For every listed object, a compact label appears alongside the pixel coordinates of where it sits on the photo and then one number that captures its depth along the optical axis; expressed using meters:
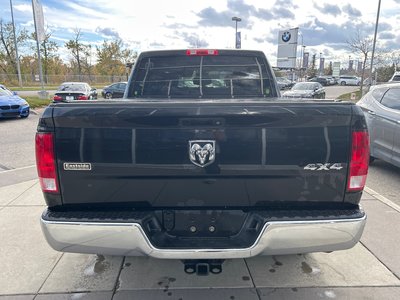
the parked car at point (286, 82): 40.18
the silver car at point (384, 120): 5.77
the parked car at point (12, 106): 13.20
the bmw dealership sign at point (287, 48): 41.94
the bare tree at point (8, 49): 46.25
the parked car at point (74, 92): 18.70
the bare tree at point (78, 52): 54.50
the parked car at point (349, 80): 56.33
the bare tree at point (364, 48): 29.55
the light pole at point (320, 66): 81.25
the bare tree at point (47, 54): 48.80
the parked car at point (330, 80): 58.06
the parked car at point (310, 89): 21.84
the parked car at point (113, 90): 26.03
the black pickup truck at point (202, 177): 2.16
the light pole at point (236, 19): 34.03
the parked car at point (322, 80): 56.26
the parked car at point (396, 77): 16.69
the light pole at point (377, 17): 21.33
